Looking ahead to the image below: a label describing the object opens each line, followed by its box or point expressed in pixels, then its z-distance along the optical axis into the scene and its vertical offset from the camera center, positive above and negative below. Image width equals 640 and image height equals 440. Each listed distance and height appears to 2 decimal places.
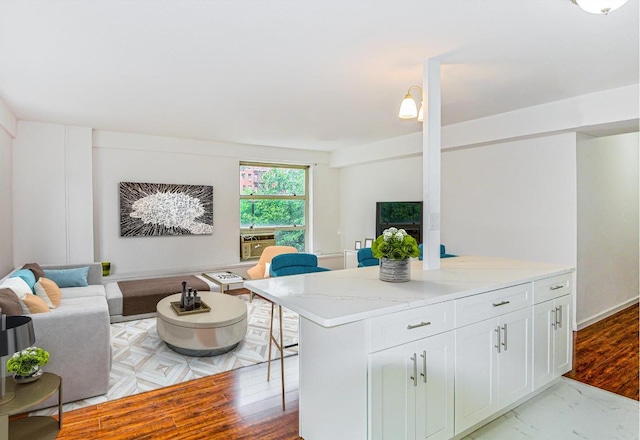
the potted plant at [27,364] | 2.06 -0.83
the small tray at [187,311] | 3.62 -0.94
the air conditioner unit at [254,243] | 6.75 -0.51
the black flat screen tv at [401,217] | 5.81 -0.03
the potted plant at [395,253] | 2.35 -0.24
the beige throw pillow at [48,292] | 3.34 -0.69
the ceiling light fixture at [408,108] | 3.00 +0.88
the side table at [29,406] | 1.89 -0.97
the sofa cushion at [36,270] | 3.93 -0.57
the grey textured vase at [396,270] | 2.39 -0.36
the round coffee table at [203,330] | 3.37 -1.07
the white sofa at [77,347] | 2.59 -0.94
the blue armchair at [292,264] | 3.08 -0.41
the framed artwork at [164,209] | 5.69 +0.13
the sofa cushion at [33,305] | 2.74 -0.66
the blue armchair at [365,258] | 3.93 -0.46
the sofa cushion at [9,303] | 2.47 -0.59
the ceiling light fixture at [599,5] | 1.86 +1.07
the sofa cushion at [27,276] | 3.50 -0.57
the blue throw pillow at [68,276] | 4.42 -0.72
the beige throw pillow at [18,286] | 2.88 -0.56
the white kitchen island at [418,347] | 1.78 -0.75
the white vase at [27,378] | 2.09 -0.92
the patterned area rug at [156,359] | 2.91 -1.33
